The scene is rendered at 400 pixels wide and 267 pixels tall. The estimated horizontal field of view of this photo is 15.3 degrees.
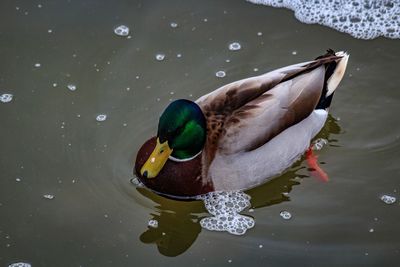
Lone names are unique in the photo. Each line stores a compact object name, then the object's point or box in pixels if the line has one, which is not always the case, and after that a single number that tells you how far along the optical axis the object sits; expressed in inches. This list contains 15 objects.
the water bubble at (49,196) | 346.9
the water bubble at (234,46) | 418.6
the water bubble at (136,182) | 349.6
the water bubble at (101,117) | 379.9
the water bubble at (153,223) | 338.7
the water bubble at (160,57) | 411.9
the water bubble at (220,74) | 404.1
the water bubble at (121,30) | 425.6
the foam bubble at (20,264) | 321.4
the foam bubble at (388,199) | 349.6
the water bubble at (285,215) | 341.3
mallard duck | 329.8
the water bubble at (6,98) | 391.4
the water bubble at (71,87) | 395.1
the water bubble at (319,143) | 375.0
